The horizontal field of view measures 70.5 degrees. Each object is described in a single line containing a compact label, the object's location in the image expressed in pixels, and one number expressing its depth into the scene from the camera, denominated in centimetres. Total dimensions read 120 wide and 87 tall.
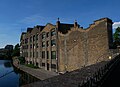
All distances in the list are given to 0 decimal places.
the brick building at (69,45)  1568
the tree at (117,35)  2690
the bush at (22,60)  4043
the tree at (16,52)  6281
